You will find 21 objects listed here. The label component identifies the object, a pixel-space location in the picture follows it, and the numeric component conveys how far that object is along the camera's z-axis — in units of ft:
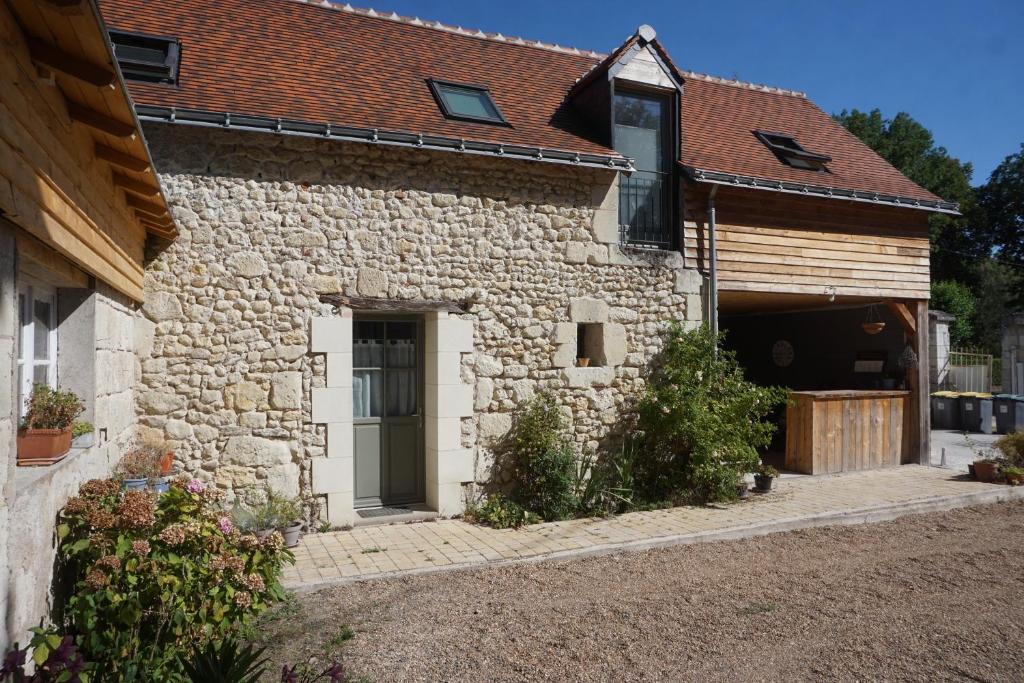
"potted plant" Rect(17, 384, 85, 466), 11.23
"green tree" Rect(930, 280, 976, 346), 75.20
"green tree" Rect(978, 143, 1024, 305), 101.19
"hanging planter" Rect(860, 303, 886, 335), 33.96
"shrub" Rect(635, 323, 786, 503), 24.82
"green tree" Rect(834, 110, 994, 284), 99.09
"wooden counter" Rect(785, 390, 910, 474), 30.48
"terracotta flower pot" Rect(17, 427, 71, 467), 11.20
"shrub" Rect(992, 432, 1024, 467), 29.35
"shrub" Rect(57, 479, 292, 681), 11.16
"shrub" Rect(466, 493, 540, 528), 22.25
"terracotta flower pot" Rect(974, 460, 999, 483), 28.89
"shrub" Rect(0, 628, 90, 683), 7.91
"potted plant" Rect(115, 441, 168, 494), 16.44
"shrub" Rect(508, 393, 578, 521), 23.18
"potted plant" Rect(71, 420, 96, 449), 13.82
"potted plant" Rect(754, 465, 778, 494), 27.20
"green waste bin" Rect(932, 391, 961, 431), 46.19
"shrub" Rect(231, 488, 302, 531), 19.33
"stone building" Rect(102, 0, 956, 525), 20.62
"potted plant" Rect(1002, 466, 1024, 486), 28.17
